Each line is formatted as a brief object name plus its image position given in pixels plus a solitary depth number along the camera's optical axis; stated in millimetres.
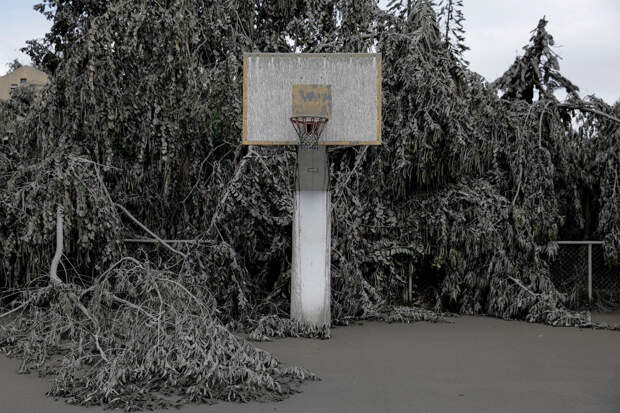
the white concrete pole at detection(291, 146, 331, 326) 8211
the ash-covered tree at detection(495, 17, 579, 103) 10781
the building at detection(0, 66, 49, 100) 30531
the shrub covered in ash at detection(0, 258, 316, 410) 5332
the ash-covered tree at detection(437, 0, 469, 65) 10281
